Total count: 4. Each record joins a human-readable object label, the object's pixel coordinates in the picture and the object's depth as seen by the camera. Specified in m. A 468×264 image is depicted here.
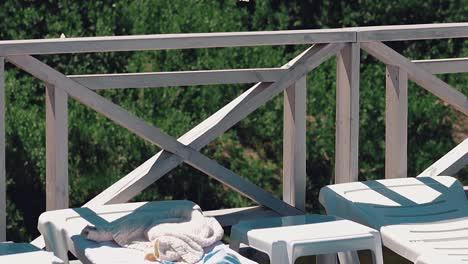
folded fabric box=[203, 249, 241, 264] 6.50
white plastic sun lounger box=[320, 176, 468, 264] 6.92
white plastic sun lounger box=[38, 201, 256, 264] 6.51
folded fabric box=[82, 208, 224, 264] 6.55
